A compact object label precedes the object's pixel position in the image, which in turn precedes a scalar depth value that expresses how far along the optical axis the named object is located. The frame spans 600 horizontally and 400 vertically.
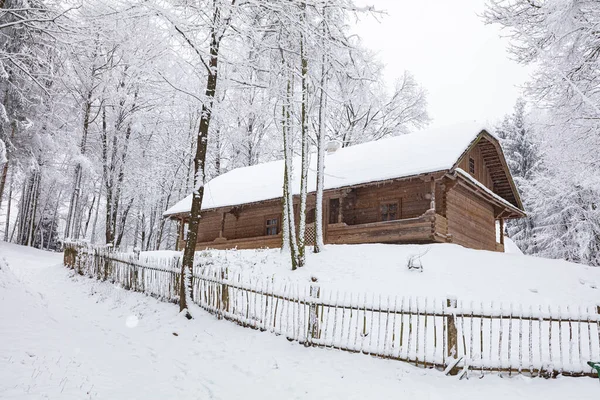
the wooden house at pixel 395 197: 17.73
